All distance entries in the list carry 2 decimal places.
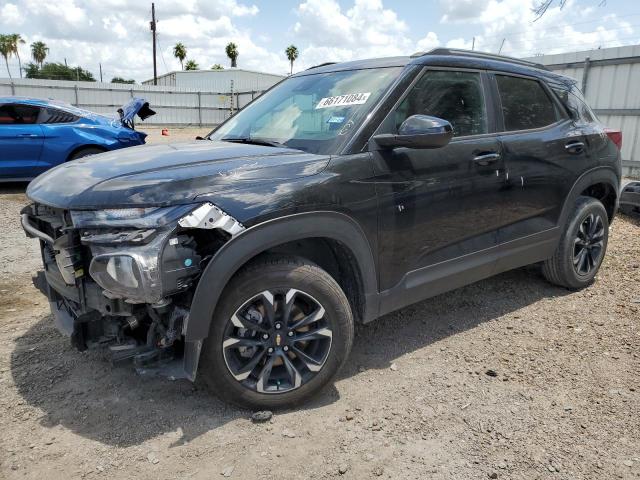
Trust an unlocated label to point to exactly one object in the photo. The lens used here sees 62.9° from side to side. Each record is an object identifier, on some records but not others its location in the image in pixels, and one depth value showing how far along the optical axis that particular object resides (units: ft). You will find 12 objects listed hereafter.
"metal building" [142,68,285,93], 147.02
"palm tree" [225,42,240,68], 230.48
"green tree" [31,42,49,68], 249.34
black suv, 8.06
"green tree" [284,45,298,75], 243.40
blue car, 27.45
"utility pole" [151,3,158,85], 145.89
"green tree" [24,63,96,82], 196.34
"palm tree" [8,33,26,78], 231.50
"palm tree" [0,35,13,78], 229.66
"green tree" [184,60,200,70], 234.17
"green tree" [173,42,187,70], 236.02
